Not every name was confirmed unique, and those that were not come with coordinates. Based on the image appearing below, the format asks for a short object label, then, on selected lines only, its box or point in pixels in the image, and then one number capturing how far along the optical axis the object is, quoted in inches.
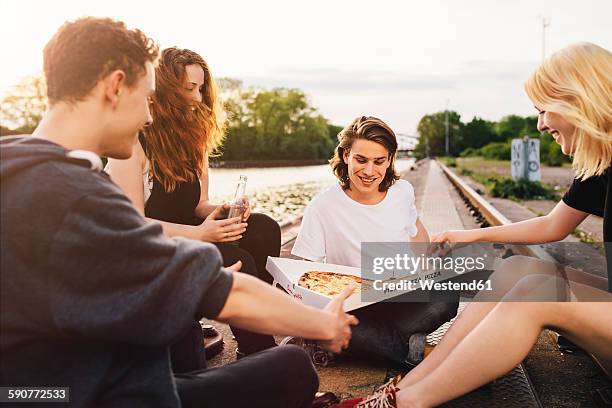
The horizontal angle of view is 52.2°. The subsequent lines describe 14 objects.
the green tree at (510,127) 5204.2
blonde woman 93.4
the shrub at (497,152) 2682.1
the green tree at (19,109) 2175.2
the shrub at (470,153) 4220.0
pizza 112.5
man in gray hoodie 53.6
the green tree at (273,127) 3467.0
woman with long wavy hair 123.3
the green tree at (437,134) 5846.5
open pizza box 104.5
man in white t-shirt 142.1
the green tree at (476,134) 5669.3
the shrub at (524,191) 604.7
